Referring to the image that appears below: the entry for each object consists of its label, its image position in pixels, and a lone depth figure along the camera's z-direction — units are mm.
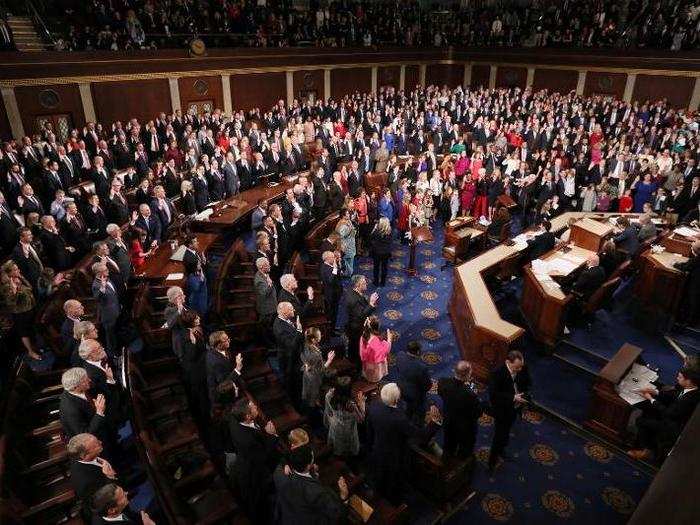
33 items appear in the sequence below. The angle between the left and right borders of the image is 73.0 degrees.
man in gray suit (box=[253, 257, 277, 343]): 6578
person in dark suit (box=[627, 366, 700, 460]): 4750
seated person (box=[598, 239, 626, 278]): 7836
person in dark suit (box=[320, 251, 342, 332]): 7215
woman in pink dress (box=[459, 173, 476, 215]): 11820
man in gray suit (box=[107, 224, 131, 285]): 6984
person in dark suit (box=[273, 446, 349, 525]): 3395
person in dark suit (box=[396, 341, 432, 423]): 5098
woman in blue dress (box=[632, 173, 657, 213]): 11992
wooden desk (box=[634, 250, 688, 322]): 7867
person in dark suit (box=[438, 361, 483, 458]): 4590
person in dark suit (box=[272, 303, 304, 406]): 5582
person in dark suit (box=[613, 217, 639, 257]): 8719
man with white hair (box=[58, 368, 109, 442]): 4238
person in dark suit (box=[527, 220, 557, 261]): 8570
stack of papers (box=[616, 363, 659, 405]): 5452
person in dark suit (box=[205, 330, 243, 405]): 4910
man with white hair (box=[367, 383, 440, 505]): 4242
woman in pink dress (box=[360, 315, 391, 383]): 5668
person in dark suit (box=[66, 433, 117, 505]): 3604
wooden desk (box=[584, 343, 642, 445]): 5473
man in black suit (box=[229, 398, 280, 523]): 3998
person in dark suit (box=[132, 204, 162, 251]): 8320
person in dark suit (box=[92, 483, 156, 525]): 3168
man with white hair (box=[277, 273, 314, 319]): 6168
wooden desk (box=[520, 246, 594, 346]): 7121
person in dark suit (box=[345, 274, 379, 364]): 6262
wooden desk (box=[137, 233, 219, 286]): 7281
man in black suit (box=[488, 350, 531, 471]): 4883
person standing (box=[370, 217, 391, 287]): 8633
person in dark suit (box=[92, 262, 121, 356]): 6094
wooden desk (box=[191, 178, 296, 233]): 9617
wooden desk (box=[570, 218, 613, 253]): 8680
